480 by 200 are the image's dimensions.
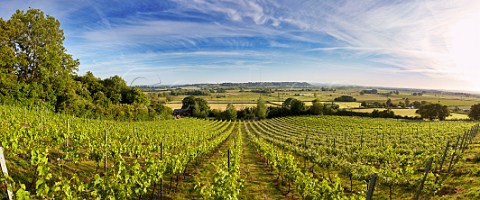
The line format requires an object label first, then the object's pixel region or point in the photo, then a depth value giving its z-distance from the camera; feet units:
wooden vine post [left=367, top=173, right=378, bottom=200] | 14.98
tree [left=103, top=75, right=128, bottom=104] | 161.79
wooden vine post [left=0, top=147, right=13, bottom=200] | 13.09
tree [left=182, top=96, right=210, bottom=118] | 242.78
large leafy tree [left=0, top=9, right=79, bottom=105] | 86.84
